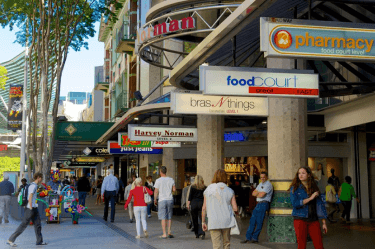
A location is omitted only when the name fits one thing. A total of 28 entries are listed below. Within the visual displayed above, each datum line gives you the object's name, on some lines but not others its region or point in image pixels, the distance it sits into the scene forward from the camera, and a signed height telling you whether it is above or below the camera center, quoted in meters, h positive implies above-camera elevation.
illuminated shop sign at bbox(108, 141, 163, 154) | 26.32 +1.11
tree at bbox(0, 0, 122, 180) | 21.50 +5.09
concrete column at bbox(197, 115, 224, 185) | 17.78 +0.86
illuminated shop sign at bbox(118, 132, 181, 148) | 22.27 +1.20
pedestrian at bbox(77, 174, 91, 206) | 26.48 -0.46
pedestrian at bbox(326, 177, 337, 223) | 19.81 -0.70
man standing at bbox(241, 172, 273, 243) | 13.58 -0.70
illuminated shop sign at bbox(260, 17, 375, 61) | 9.00 +1.97
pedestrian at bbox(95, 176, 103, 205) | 36.14 -0.80
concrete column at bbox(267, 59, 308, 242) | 13.44 +0.48
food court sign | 11.00 +1.64
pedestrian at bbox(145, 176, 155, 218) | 23.87 -0.34
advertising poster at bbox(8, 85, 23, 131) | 46.69 +5.28
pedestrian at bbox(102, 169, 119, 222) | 21.33 -0.41
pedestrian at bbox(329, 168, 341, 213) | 21.29 -0.19
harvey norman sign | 20.17 +1.36
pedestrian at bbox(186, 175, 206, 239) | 14.46 -0.56
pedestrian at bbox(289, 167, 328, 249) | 9.23 -0.49
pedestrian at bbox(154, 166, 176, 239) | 15.35 -0.55
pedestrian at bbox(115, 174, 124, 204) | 32.84 -0.79
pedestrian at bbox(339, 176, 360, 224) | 19.64 -0.61
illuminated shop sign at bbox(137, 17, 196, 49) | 16.50 +3.95
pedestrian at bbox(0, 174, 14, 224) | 21.19 -0.70
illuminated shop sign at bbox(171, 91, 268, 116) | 13.79 +1.56
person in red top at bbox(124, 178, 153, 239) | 15.51 -0.74
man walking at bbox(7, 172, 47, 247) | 13.86 -0.86
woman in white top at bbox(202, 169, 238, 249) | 9.66 -0.57
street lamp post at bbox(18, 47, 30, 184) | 35.28 +2.32
